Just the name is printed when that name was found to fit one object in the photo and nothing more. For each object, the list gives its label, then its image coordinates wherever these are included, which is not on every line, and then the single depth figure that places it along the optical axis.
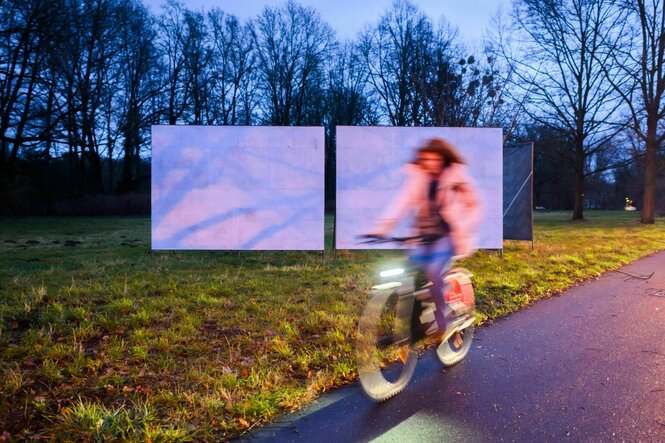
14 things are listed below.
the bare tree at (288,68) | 43.16
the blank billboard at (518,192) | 11.91
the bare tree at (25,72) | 20.92
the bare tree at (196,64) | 40.94
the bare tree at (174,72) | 40.12
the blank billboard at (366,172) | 10.17
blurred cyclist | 3.63
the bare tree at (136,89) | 35.41
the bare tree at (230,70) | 42.22
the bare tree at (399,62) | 39.56
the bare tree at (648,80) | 24.23
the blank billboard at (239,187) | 10.07
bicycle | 3.41
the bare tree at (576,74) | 25.97
